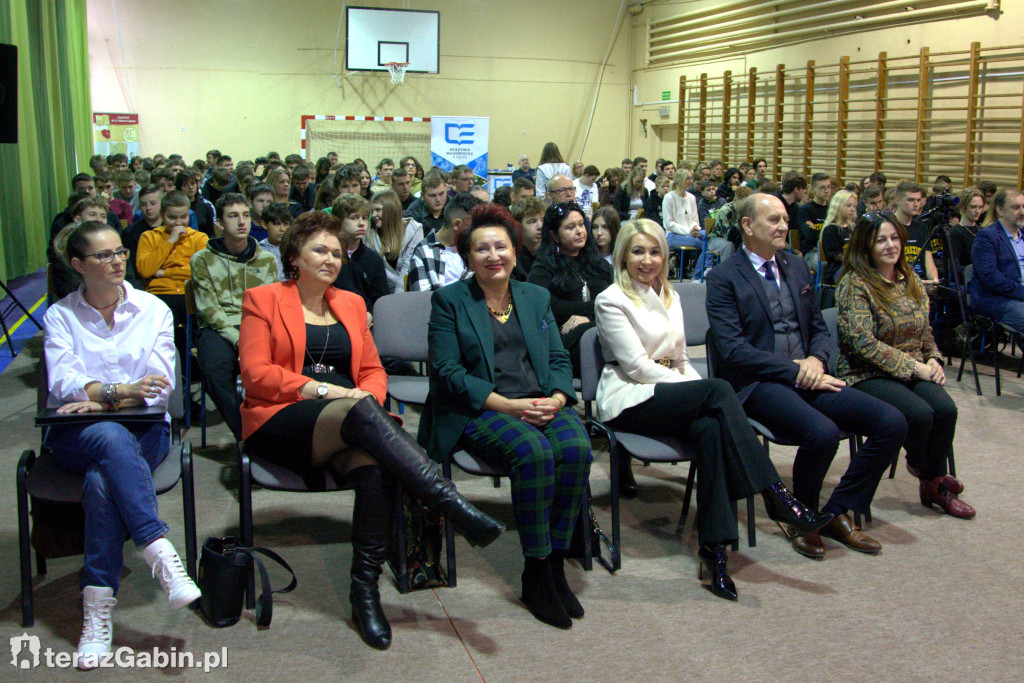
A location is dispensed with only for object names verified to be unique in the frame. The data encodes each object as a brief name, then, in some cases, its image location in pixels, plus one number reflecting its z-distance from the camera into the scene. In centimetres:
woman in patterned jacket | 311
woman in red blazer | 233
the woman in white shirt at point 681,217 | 817
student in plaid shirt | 417
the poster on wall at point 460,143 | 1288
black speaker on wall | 470
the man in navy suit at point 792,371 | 284
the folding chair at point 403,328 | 347
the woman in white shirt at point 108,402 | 220
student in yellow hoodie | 446
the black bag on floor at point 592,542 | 278
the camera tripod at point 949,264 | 479
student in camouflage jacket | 352
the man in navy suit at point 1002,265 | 469
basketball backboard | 1388
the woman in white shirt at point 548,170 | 899
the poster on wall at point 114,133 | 1359
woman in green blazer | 242
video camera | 520
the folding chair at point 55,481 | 226
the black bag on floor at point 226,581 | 228
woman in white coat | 259
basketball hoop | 1399
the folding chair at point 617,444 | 266
